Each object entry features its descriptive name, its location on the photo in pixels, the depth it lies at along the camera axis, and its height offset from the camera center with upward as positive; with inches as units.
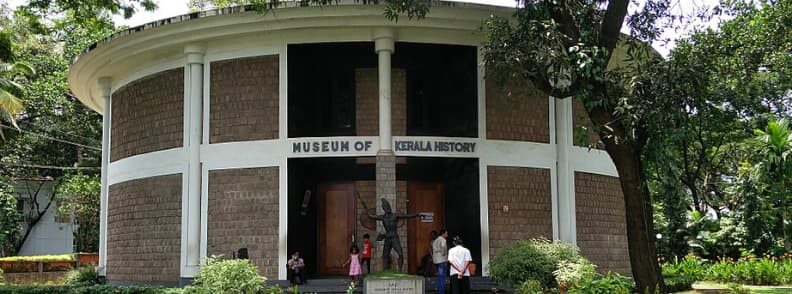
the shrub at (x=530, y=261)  617.9 -23.7
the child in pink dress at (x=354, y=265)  682.8 -28.3
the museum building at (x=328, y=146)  713.6 +76.2
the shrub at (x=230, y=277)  547.2 -30.9
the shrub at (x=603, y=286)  506.3 -35.5
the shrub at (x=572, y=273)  575.2 -31.0
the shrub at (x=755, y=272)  856.3 -46.4
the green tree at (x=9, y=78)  931.1 +201.5
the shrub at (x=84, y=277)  859.4 -46.8
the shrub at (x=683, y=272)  724.0 -45.3
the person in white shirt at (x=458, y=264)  629.9 -25.8
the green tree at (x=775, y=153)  945.5 +88.2
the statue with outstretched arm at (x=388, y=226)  659.4 +3.8
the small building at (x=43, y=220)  1573.6 +25.4
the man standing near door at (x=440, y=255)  655.1 -19.9
